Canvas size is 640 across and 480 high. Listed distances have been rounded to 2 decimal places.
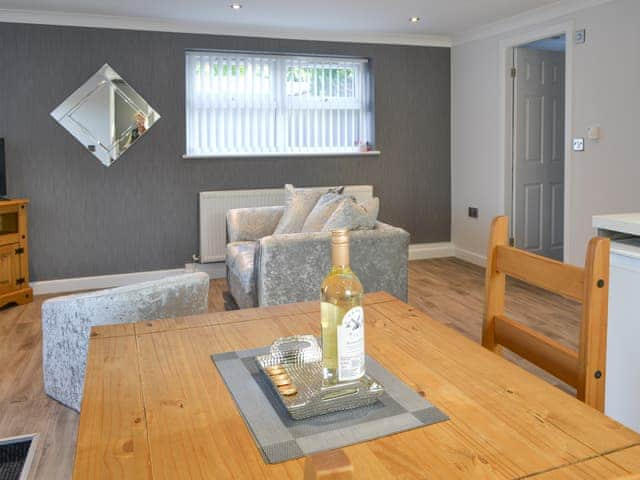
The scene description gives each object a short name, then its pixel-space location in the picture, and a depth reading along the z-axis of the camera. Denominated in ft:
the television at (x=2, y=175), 15.61
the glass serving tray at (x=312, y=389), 3.22
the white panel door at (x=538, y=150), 18.38
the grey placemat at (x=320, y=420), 2.92
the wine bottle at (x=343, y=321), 3.24
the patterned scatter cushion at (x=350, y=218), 11.87
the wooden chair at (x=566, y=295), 3.94
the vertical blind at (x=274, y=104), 18.32
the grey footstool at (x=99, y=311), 7.83
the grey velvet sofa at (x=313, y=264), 11.28
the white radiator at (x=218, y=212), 18.30
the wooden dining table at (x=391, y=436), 2.72
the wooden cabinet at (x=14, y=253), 15.06
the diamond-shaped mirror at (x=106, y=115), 16.85
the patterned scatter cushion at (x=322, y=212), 13.46
